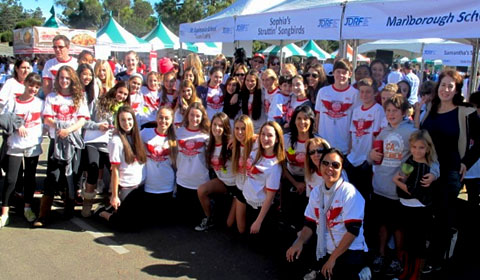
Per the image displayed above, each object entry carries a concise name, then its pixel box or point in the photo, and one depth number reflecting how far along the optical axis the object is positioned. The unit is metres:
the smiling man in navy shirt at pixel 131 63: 6.33
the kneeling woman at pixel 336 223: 3.12
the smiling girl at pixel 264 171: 4.04
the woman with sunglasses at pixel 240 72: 5.90
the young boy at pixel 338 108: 4.46
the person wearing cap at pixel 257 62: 7.64
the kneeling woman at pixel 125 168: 4.43
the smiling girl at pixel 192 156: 4.68
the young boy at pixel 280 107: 5.09
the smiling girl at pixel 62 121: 4.48
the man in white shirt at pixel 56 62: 5.36
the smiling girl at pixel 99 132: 4.79
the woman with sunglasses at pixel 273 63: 7.54
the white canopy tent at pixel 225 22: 7.59
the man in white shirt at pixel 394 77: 10.16
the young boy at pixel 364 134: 4.09
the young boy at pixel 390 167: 3.67
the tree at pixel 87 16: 80.81
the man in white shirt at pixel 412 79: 9.00
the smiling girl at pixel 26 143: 4.45
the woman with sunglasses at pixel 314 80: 5.37
